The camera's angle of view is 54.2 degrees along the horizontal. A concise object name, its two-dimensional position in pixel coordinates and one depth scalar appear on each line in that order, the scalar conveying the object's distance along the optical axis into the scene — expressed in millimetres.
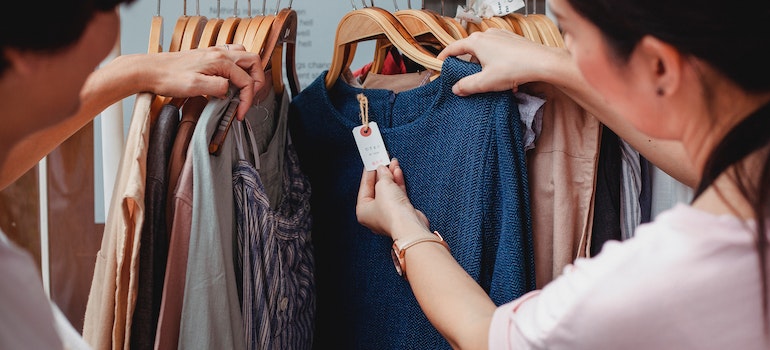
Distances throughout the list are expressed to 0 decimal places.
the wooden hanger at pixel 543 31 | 1276
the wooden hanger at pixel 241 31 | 1324
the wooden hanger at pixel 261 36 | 1299
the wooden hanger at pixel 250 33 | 1312
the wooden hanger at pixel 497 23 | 1313
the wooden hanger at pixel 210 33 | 1319
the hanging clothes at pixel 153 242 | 1174
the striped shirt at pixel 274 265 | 1265
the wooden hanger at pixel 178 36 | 1333
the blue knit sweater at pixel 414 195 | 1170
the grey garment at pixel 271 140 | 1415
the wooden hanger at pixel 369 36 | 1287
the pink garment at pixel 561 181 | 1178
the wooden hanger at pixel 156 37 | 1310
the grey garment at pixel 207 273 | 1145
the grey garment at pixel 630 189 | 1223
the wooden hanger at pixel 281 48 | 1318
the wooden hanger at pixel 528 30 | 1290
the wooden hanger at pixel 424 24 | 1300
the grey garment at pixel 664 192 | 1211
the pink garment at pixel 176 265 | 1153
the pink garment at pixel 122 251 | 1117
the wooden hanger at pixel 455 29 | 1324
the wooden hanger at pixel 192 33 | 1324
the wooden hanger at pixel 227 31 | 1316
